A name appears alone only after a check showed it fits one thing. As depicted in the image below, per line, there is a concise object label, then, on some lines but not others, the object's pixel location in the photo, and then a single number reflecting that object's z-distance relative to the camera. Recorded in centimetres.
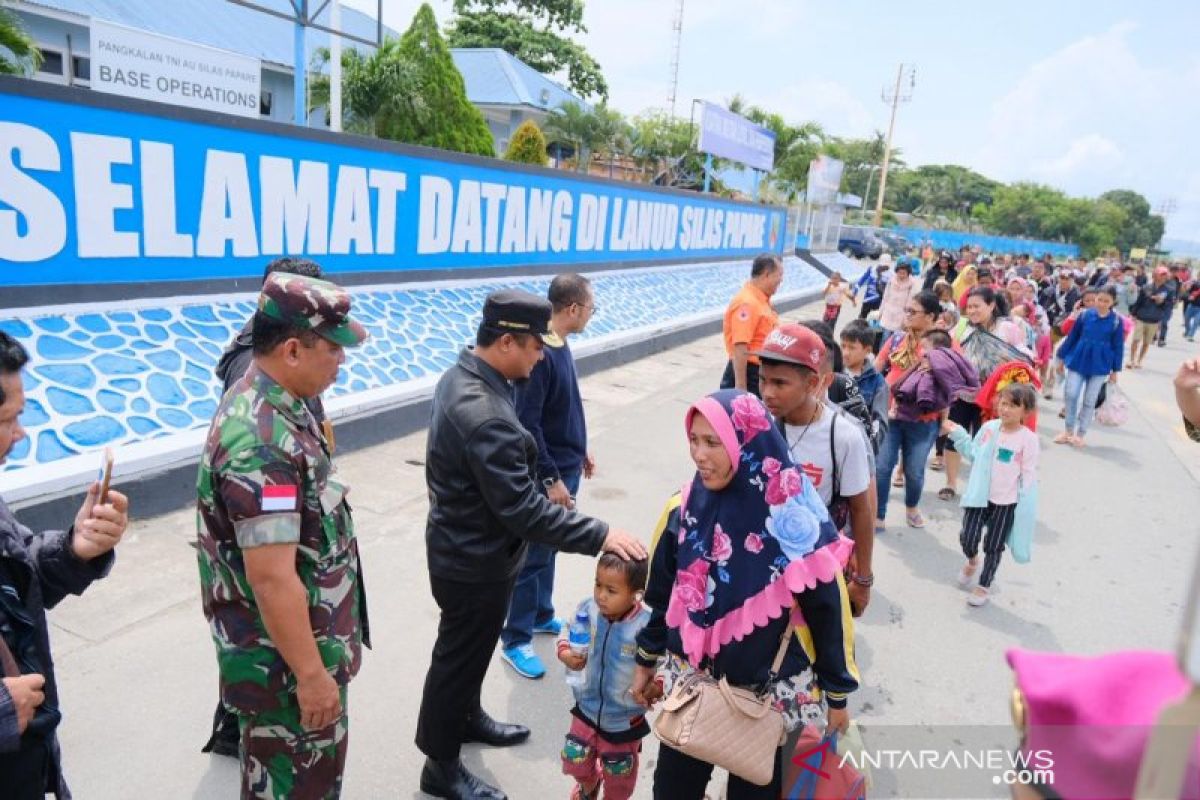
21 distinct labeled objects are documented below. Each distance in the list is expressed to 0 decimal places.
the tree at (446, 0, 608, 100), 3612
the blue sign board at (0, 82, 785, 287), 546
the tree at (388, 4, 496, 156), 1822
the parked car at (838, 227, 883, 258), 3691
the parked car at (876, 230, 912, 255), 3850
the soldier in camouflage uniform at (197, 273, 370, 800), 174
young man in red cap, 268
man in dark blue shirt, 342
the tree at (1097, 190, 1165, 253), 7638
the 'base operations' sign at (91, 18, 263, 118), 758
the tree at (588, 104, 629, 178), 2764
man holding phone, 170
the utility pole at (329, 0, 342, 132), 1065
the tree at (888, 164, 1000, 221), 7644
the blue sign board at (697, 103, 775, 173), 1848
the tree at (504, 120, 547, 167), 2167
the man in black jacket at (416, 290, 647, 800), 243
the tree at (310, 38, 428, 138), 1795
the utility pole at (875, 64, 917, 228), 4684
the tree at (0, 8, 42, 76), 905
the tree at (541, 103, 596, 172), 2733
